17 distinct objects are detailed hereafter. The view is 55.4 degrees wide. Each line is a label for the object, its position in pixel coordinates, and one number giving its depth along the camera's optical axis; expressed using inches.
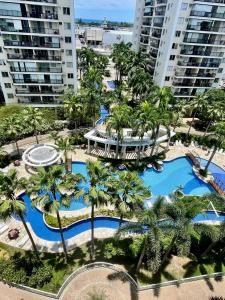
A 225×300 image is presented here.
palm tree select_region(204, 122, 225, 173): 1428.4
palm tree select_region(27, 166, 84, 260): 781.3
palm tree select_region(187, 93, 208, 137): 1842.0
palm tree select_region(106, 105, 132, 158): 1462.8
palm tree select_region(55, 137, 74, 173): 1422.2
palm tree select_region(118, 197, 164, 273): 796.6
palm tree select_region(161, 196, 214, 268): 813.9
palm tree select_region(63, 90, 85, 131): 1676.9
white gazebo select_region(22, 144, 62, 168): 1483.8
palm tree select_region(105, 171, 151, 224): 838.6
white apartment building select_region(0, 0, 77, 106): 1738.4
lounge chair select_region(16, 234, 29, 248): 1069.1
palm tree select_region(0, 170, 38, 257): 757.9
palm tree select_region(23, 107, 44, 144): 1560.0
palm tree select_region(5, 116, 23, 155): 1494.8
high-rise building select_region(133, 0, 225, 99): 2028.8
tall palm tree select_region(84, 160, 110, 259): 804.0
